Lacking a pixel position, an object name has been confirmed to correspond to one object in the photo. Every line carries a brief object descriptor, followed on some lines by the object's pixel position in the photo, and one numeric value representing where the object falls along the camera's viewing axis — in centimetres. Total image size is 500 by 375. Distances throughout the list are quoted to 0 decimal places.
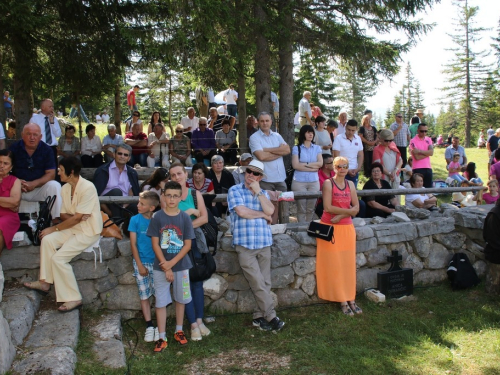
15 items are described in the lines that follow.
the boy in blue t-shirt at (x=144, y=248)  499
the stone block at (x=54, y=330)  414
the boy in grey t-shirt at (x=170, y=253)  473
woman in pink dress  493
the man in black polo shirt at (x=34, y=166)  575
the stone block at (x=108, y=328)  466
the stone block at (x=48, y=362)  362
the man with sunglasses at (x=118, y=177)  626
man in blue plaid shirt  525
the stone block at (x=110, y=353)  416
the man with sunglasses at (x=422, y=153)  972
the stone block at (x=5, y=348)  356
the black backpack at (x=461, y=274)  648
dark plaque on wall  613
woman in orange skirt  571
